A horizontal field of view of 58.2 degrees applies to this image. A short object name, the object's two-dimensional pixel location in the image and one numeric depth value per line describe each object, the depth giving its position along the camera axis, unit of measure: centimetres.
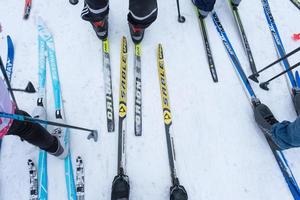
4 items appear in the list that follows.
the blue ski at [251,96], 246
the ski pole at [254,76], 295
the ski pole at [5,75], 196
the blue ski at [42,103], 234
